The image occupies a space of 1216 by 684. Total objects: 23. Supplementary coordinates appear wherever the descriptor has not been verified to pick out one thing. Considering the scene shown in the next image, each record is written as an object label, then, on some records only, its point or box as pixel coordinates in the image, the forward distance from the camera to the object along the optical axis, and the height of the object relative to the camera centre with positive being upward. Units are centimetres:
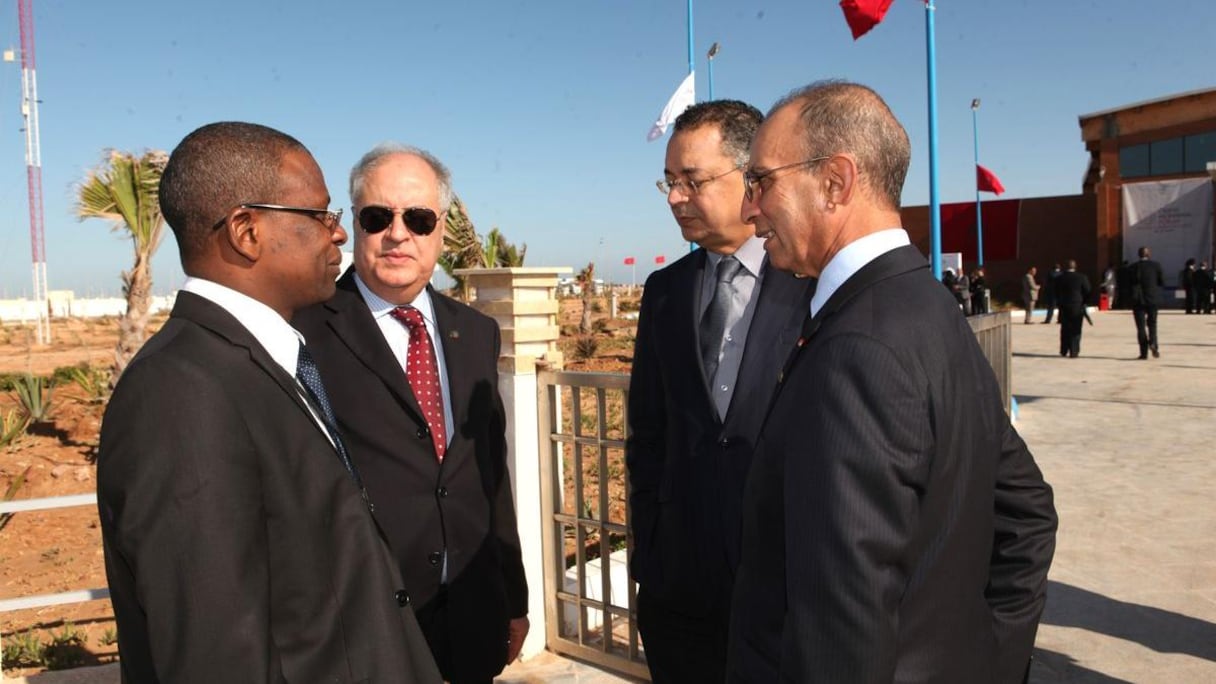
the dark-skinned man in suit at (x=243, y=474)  131 -22
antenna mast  3109 +706
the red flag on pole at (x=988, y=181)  2244 +353
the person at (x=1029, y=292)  2678 +80
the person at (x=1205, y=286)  2767 +87
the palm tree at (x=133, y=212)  1053 +156
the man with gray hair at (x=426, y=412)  243 -23
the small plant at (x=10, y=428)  801 -84
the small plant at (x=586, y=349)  1805 -43
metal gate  381 -107
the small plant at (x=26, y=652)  485 -174
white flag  1463 +380
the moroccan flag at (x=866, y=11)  942 +332
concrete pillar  391 -14
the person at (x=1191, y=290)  2841 +78
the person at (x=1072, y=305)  1638 +22
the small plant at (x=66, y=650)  491 -180
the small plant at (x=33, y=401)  1136 -78
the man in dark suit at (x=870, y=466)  135 -24
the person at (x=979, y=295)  2545 +69
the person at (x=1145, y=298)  1570 +30
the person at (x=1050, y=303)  2671 +44
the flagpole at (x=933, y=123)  970 +217
